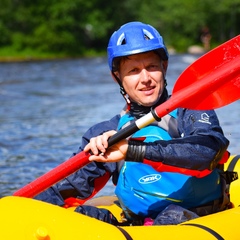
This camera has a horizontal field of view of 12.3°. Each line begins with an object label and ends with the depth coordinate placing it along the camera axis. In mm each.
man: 4824
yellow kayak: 4300
